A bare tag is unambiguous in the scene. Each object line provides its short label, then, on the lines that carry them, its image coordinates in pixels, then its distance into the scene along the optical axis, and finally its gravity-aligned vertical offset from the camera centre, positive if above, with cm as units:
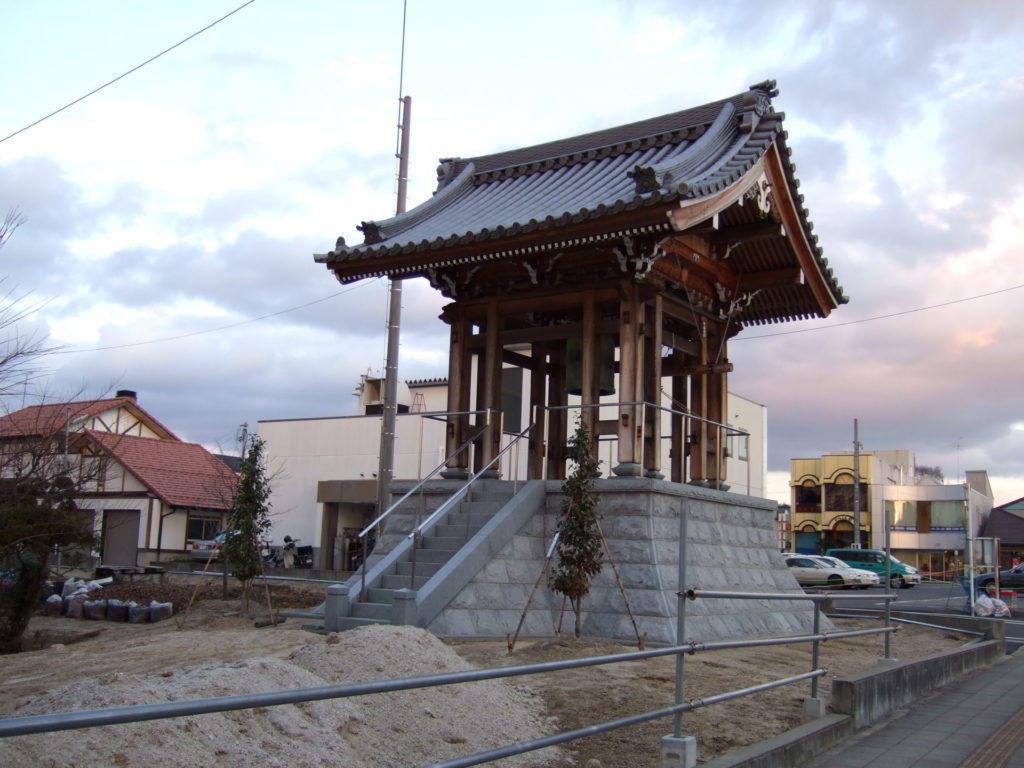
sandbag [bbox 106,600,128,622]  1819 -206
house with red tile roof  3822 +42
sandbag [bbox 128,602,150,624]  1762 -204
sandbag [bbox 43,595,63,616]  1988 -221
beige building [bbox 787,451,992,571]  6169 +144
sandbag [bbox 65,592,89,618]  1941 -211
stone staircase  1141 -64
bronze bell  1481 +249
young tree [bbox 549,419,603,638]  1117 -13
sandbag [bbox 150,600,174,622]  1748 -196
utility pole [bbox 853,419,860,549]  4918 +281
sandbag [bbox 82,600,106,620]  1862 -211
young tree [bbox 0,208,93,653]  1260 -29
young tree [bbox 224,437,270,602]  1495 -21
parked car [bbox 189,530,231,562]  3120 -150
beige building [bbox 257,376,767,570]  4009 +216
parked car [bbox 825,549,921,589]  4162 -141
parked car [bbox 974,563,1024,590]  3341 -155
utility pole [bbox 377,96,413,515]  1764 +225
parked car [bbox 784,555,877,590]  3625 -170
